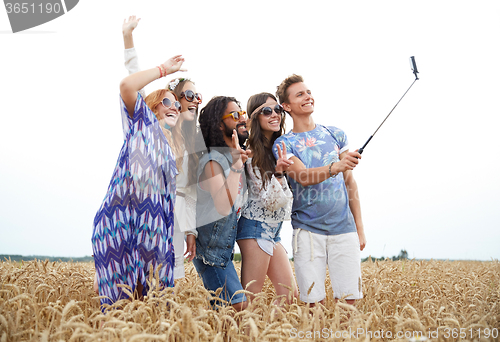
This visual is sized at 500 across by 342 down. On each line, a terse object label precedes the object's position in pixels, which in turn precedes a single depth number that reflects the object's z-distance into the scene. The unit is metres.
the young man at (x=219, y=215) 3.42
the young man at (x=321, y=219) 3.57
